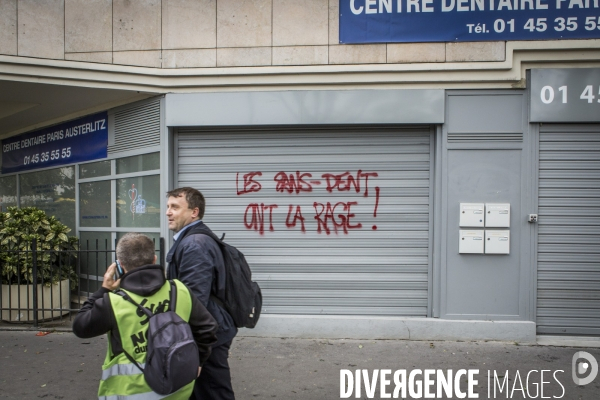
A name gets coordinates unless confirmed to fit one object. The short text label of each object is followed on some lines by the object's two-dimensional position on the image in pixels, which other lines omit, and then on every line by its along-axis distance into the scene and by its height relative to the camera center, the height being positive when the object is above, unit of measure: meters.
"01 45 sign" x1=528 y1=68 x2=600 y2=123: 6.12 +1.27
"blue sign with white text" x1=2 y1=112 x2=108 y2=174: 7.82 +0.79
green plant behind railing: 6.91 -0.88
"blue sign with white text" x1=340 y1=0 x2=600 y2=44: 6.13 +2.26
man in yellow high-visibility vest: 2.32 -0.63
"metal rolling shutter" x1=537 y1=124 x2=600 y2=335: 6.25 -0.51
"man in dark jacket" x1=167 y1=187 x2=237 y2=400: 2.87 -0.53
